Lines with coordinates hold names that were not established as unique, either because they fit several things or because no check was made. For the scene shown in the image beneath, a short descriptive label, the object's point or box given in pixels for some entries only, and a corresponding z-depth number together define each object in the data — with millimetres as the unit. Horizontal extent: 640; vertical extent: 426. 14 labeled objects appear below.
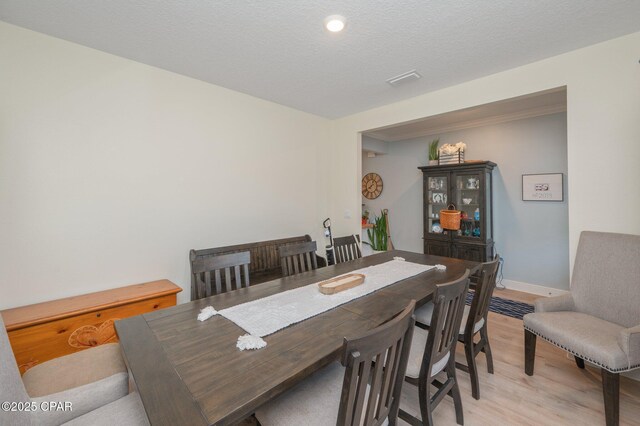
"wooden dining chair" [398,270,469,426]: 1354
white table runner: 1390
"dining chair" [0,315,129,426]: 981
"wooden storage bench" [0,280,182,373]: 1789
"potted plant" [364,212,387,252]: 5402
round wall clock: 5906
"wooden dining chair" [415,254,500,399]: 1798
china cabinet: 4102
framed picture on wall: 3820
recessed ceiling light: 1863
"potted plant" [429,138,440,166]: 4582
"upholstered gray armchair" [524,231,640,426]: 1616
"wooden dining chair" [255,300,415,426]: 876
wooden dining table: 863
